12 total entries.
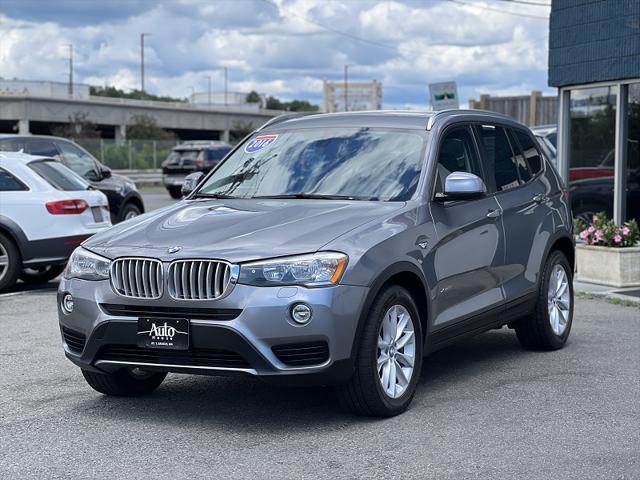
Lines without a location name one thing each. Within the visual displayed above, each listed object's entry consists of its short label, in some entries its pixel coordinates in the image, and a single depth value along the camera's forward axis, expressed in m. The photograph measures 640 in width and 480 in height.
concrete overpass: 86.88
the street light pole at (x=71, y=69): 141.75
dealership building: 14.32
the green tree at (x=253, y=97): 181.50
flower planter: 12.50
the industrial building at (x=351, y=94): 162.25
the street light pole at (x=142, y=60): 127.35
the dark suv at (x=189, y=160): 39.31
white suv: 12.23
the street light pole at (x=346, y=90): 151.95
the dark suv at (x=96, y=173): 17.14
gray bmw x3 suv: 5.75
